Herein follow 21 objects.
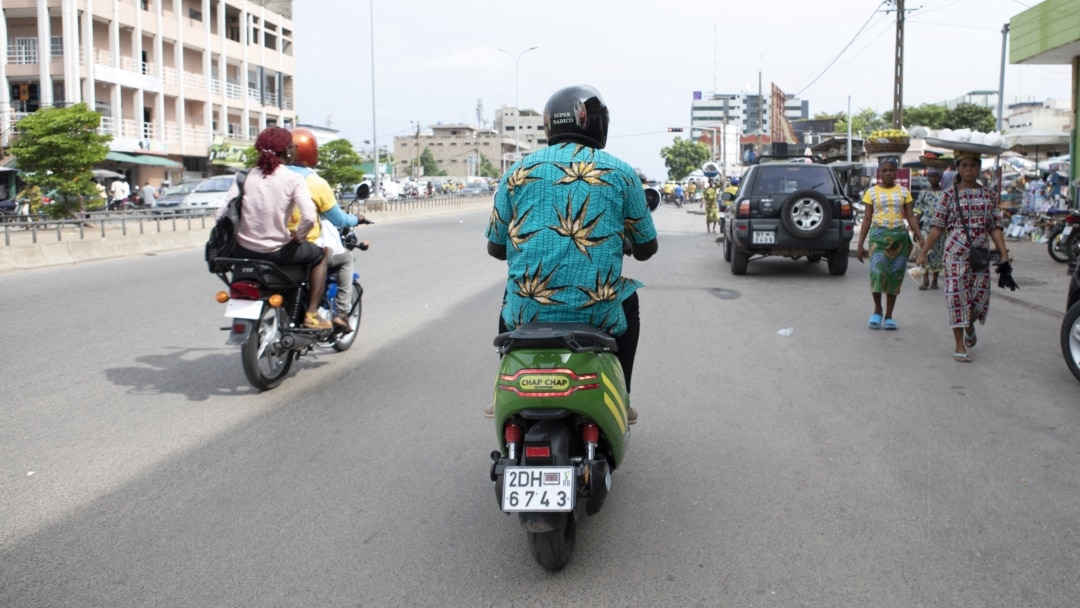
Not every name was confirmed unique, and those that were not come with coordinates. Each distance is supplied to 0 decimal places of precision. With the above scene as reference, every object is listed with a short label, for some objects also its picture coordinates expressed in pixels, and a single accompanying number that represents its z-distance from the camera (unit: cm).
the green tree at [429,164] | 14412
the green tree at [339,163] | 4128
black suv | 1304
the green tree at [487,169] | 15125
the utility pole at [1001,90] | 3082
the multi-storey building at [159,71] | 4044
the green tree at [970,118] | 7151
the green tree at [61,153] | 2389
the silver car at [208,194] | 2686
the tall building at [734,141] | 9212
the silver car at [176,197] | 2787
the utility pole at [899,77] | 2805
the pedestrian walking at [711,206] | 2786
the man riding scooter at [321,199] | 662
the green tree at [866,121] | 9522
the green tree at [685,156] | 13725
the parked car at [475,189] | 7131
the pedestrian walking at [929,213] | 1273
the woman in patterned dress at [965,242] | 746
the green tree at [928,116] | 7736
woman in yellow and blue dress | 901
